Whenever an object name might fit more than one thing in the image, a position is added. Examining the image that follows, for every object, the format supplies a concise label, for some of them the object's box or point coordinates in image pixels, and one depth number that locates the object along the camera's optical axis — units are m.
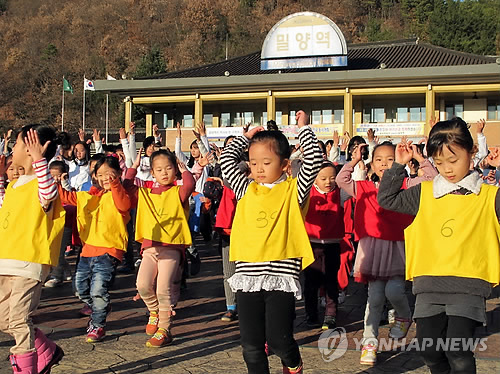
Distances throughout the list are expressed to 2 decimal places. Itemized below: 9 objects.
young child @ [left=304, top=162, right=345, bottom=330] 5.84
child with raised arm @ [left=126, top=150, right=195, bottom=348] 5.28
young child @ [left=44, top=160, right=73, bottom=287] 7.28
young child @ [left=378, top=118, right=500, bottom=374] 3.23
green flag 39.14
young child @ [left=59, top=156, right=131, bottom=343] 5.23
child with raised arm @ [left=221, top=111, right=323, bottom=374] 3.63
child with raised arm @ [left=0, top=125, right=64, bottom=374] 3.88
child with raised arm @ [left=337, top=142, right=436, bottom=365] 4.96
